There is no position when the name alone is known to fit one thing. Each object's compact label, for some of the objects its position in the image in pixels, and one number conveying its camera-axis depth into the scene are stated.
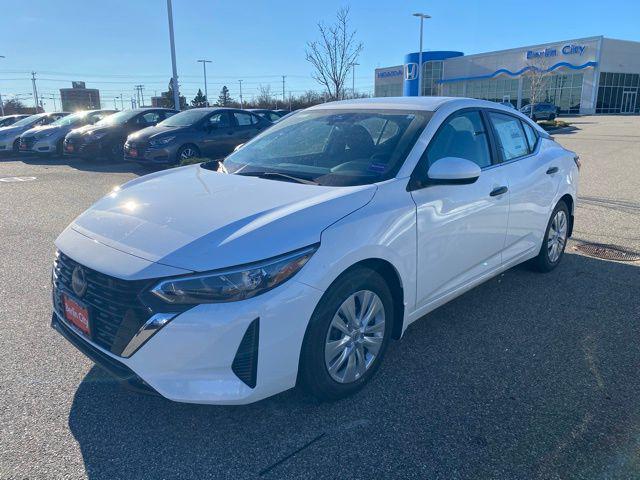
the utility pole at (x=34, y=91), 77.41
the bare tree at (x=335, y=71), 18.47
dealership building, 52.19
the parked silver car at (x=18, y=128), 18.47
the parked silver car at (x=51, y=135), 16.36
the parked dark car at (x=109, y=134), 14.50
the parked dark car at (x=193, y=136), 12.15
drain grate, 5.52
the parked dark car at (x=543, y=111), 40.62
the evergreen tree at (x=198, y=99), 78.81
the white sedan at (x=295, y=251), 2.37
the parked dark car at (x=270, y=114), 16.69
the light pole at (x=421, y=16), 42.53
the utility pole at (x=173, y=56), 22.80
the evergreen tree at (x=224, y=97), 86.73
